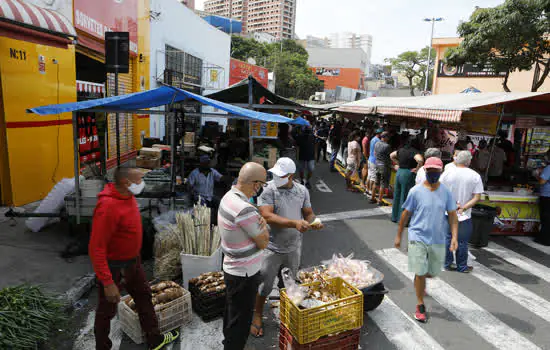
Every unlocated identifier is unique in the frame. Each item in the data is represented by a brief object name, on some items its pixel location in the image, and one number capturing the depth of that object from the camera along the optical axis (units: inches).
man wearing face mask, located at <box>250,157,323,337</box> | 155.6
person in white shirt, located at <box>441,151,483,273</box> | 230.2
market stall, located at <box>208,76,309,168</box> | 361.1
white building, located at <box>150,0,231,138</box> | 644.1
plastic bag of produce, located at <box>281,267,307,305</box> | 138.1
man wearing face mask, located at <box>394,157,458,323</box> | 173.2
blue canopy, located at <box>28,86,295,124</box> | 213.9
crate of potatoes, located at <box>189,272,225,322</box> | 172.1
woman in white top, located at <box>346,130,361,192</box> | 463.2
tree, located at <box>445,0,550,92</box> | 569.6
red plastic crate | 133.7
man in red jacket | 125.6
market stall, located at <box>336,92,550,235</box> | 313.9
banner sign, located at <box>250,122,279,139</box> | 364.4
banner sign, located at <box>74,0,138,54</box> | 378.6
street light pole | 1731.1
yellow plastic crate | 129.7
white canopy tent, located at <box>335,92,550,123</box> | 304.5
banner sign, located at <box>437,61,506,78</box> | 1145.4
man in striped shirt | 122.5
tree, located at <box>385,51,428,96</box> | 2635.3
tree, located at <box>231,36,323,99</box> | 2484.0
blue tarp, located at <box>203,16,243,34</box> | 1792.4
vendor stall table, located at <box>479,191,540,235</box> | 312.5
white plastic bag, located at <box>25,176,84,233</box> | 250.8
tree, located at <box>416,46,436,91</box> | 2522.4
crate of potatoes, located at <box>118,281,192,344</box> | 153.8
